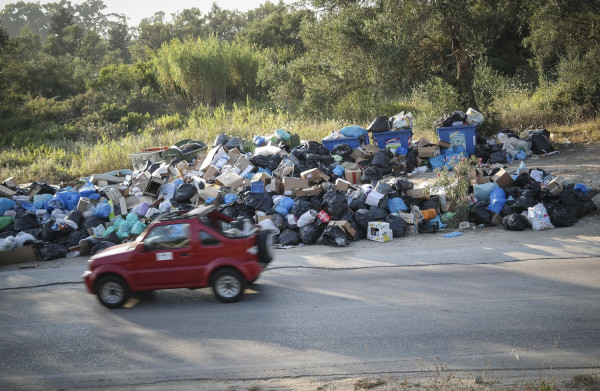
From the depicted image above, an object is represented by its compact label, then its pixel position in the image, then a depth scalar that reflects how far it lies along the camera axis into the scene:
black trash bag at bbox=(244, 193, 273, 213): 12.83
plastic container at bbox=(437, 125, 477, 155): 15.57
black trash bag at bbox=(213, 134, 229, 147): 17.91
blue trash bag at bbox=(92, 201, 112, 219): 13.45
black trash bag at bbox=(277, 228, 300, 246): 11.70
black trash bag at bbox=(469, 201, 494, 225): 11.62
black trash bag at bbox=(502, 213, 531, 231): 11.00
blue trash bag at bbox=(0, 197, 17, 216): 13.87
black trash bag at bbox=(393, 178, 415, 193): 12.42
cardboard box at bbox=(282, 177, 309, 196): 13.13
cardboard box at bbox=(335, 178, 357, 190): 13.15
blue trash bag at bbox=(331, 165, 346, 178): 14.66
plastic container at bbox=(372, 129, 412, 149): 16.04
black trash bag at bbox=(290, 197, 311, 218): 12.24
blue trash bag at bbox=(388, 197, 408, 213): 11.92
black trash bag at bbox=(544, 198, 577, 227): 10.91
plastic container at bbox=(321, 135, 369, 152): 16.22
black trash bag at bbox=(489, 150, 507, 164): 15.45
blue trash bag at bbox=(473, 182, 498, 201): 12.04
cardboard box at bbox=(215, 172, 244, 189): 13.89
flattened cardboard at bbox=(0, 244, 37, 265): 12.38
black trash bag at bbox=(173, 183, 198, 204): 13.46
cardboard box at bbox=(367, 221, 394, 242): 11.34
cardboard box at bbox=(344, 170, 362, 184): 14.56
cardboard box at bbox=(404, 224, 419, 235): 11.63
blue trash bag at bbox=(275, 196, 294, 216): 12.43
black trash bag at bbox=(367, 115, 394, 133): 16.19
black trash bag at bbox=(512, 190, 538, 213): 11.38
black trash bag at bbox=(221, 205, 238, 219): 12.81
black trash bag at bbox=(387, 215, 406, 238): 11.53
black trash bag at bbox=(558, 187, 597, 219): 11.23
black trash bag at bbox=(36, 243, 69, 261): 12.54
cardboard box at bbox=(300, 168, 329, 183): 13.41
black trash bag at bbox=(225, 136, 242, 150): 17.33
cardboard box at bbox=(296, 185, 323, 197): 12.74
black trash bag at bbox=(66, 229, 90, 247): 12.89
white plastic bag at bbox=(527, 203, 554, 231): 10.92
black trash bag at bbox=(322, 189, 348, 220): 11.95
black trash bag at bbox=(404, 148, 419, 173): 15.55
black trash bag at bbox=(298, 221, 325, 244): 11.70
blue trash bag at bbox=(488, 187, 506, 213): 11.62
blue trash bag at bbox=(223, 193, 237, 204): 13.15
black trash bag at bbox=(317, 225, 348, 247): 11.24
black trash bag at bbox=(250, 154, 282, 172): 15.02
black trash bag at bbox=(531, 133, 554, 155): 16.17
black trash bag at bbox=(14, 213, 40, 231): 13.33
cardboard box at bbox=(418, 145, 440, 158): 15.65
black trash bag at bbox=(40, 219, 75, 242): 12.93
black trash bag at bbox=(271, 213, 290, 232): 12.19
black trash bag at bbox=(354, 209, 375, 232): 11.66
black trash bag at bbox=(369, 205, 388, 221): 11.74
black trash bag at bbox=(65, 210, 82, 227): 13.27
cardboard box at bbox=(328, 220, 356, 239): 11.40
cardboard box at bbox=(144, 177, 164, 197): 13.98
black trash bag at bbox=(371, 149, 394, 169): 15.13
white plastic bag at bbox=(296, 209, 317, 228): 11.92
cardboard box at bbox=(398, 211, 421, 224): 11.57
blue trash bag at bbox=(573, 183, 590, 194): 11.72
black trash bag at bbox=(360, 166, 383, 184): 14.70
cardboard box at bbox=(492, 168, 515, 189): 12.29
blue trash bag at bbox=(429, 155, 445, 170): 15.49
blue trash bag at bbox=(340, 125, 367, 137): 16.30
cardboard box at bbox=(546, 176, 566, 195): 11.59
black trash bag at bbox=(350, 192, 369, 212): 12.13
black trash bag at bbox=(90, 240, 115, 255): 12.21
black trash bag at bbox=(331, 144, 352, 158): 15.88
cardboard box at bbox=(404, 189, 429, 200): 12.20
